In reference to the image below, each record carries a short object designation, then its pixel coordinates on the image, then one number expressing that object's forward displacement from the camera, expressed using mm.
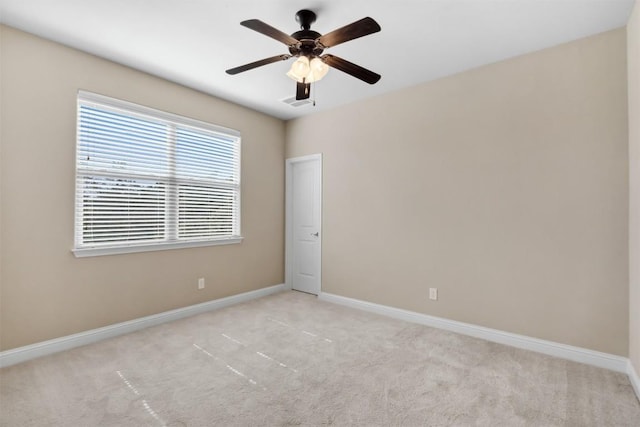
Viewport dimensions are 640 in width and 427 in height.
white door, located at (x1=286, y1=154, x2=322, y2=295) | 4660
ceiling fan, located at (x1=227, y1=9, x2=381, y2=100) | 2066
